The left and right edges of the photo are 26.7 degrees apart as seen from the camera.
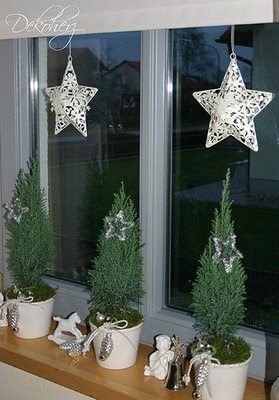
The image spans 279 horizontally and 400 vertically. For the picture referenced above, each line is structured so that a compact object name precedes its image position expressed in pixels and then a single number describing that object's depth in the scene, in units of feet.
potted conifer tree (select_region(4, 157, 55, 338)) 5.40
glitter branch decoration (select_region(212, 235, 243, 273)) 4.23
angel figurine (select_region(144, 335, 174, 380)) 4.68
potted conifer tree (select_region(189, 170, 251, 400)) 4.18
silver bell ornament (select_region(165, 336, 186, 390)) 4.56
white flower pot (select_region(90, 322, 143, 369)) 4.73
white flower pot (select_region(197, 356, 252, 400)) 4.17
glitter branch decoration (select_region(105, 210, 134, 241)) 4.80
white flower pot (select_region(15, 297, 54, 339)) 5.37
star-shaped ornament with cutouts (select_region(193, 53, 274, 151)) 4.03
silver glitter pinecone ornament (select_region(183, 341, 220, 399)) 4.12
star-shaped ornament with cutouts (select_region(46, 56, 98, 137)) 4.92
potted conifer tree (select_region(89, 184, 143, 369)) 4.76
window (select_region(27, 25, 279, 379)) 4.71
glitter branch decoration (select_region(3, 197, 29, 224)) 5.45
